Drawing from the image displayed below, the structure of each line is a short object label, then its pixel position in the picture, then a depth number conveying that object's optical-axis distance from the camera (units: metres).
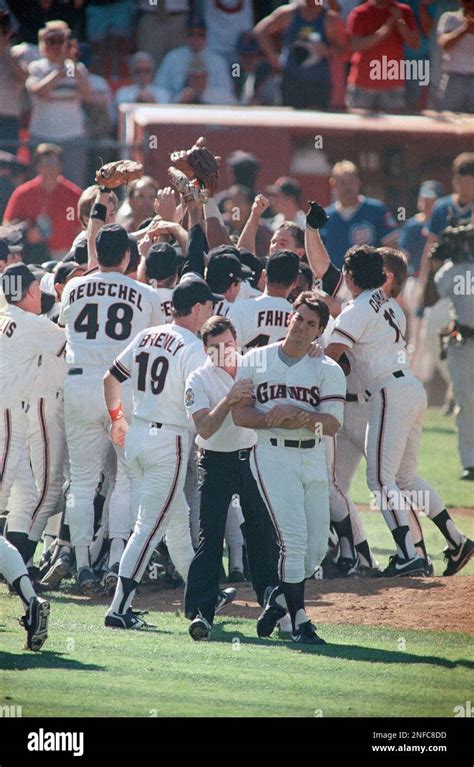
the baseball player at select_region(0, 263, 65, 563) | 9.10
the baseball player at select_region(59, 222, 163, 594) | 8.95
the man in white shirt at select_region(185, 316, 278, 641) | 7.85
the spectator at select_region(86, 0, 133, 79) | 17.58
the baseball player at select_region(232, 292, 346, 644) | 7.72
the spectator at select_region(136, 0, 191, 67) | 17.52
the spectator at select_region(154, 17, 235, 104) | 17.27
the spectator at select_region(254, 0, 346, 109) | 16.75
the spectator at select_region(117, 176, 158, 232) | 11.41
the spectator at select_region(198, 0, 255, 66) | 17.55
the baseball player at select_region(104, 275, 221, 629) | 8.00
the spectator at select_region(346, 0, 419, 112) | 16.31
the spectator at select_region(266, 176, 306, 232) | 13.90
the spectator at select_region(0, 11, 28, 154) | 15.44
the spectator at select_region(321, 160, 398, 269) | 14.77
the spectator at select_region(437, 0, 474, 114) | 16.52
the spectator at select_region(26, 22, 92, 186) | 15.52
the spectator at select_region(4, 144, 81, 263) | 14.77
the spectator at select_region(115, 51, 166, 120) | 16.97
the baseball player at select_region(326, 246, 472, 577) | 9.34
